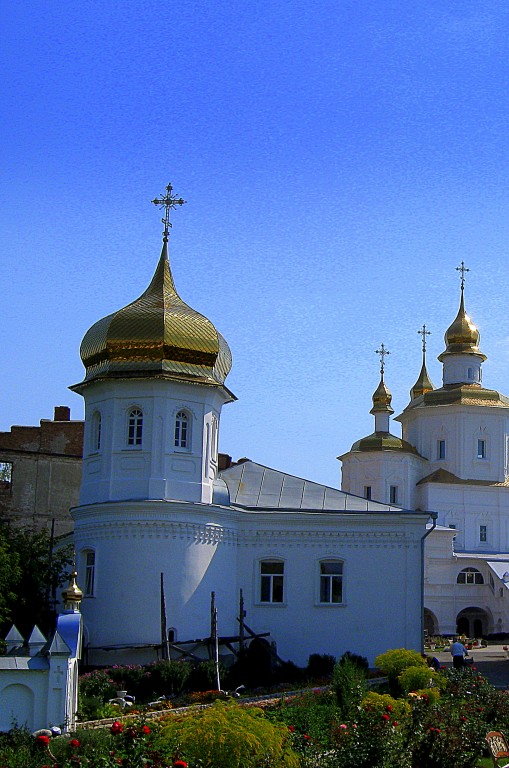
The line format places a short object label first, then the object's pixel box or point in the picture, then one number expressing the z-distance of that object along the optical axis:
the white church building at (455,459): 49.06
